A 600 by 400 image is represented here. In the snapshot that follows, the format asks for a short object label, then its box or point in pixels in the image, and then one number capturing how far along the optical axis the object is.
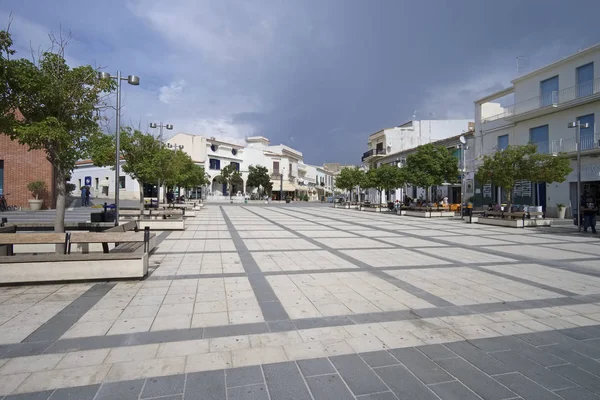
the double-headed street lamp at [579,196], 14.73
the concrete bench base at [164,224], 13.01
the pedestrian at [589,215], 13.63
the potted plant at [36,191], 21.16
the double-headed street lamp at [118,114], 11.76
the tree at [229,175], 56.50
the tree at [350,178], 39.45
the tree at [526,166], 16.78
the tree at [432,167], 23.88
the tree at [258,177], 61.66
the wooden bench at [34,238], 5.31
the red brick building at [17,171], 21.55
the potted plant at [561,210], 22.73
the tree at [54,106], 5.92
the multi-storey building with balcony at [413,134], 46.56
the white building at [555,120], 21.61
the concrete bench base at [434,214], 23.43
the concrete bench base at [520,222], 16.22
